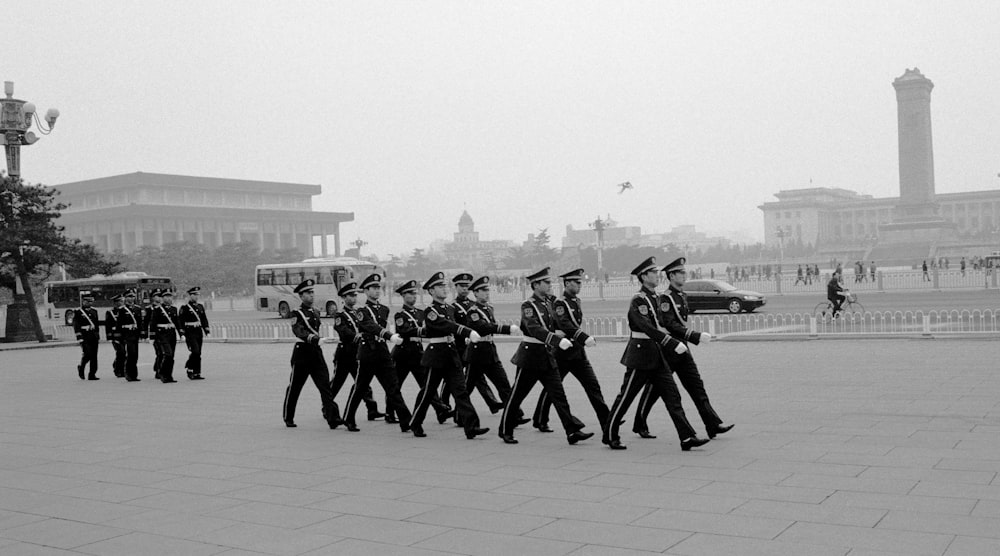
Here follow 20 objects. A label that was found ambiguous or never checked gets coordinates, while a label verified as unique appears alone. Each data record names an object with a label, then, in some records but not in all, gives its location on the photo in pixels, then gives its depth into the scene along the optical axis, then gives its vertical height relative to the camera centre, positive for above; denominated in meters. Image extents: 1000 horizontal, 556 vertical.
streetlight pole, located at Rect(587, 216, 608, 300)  52.16 +2.76
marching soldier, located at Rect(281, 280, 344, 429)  8.56 -0.70
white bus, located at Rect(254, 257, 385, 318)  34.91 +0.29
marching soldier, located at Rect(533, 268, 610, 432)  7.30 -0.60
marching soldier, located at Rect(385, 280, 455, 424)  8.50 -0.58
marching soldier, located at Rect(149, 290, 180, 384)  13.35 -0.57
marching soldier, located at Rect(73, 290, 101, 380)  14.32 -0.60
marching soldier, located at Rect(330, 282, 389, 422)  8.46 -0.56
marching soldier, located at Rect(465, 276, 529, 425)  8.26 -0.67
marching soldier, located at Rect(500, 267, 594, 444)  7.20 -0.67
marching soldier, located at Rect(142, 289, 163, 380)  13.87 -0.36
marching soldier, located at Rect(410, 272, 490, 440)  7.71 -0.68
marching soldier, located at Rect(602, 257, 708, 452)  6.86 -0.62
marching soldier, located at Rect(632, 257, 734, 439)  6.99 -0.64
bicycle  19.36 -0.96
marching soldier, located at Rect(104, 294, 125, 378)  14.30 -0.67
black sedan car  23.89 -0.65
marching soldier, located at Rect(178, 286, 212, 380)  13.38 -0.55
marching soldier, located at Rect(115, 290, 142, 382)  13.92 -0.58
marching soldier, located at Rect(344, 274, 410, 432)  8.27 -0.70
